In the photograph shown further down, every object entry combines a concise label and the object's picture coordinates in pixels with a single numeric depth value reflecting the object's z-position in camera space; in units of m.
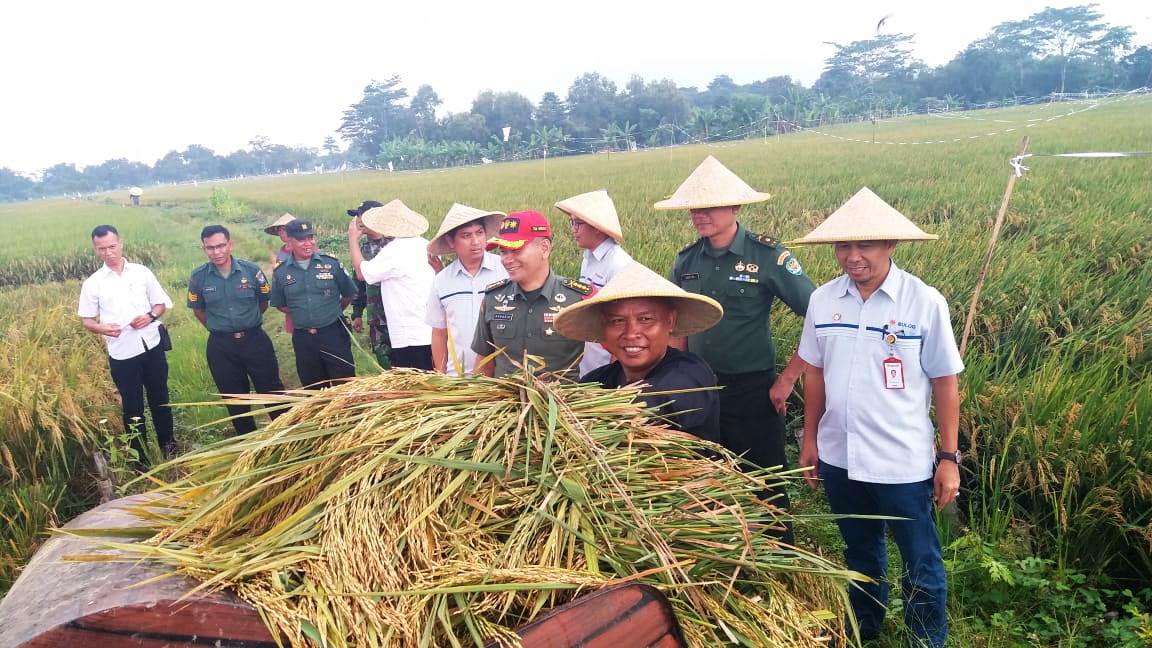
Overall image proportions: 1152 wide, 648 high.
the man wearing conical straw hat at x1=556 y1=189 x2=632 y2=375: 3.78
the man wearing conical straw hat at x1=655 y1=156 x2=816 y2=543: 3.33
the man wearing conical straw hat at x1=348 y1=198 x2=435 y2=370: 4.95
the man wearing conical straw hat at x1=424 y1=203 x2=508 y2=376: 3.96
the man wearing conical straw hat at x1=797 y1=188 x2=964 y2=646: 2.39
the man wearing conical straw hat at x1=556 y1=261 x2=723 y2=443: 2.13
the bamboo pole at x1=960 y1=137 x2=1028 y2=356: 3.09
